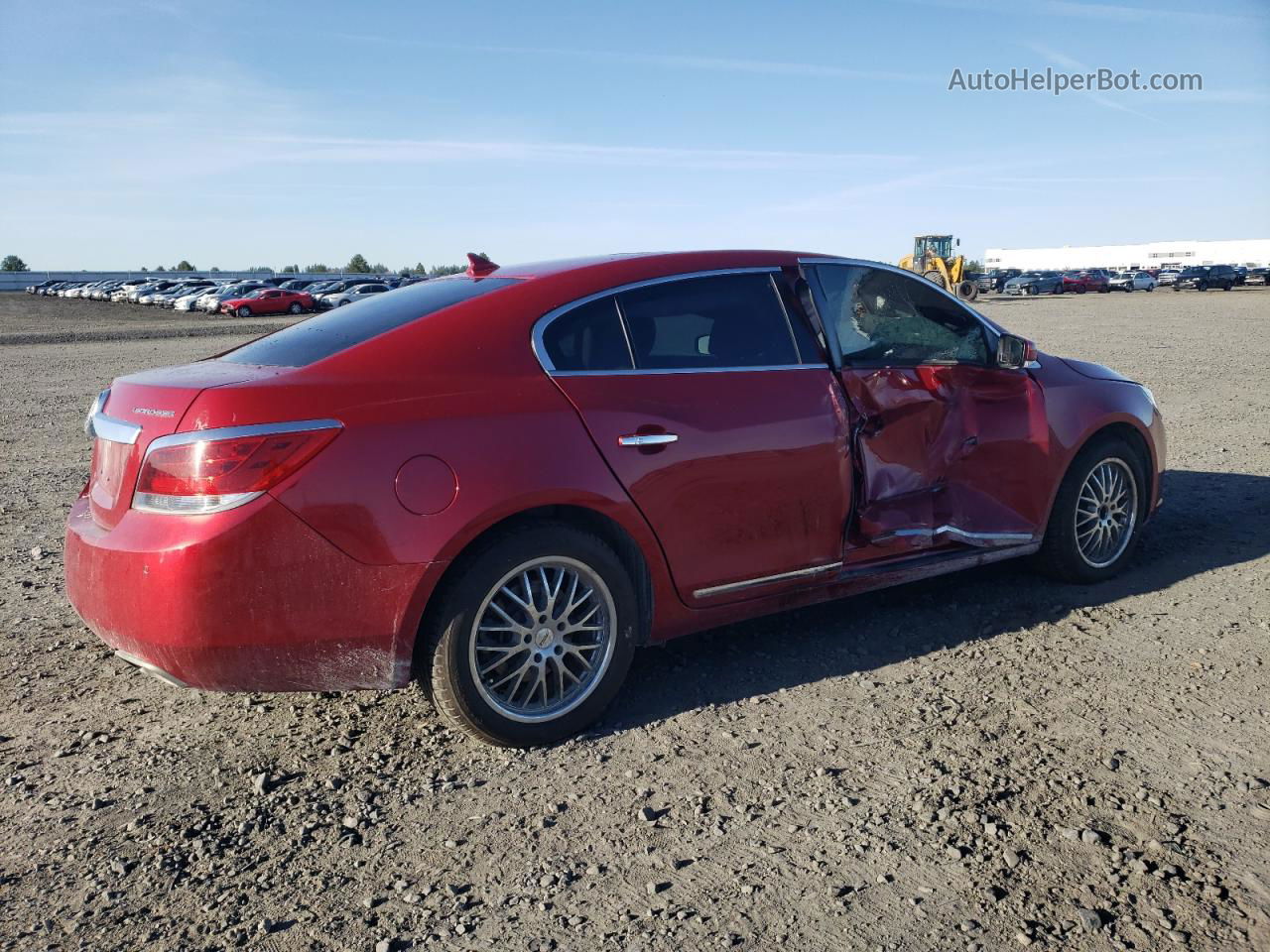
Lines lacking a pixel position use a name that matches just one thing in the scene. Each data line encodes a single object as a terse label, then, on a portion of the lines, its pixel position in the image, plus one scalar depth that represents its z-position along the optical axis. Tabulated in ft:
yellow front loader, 150.63
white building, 424.46
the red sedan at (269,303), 165.99
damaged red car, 10.89
